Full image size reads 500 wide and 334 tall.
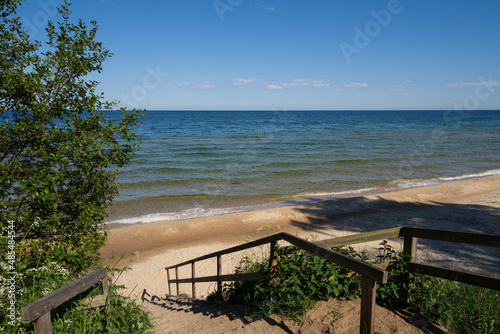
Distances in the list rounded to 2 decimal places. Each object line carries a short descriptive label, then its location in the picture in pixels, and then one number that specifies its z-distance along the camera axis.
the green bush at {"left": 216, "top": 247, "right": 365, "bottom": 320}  3.65
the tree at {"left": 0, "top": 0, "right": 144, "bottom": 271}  4.35
